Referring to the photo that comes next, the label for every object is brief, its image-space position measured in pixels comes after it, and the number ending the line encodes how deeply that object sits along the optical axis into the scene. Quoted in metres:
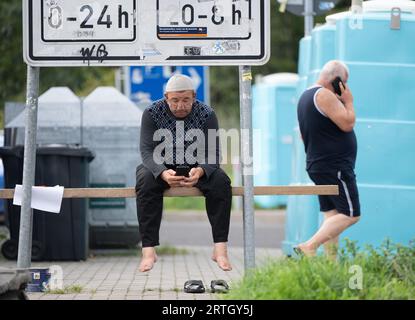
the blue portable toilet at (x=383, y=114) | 22.44
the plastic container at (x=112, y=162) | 26.45
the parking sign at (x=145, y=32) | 16.62
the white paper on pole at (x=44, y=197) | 17.14
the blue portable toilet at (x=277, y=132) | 46.00
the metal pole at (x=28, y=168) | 16.84
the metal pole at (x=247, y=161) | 16.62
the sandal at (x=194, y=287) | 17.37
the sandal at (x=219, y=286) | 17.17
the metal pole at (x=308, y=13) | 26.31
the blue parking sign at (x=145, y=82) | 32.69
